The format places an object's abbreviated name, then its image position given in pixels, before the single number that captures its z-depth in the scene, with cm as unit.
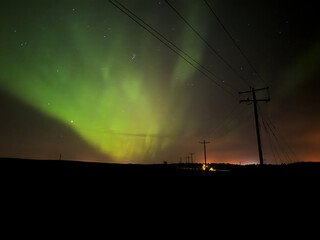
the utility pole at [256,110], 1744
